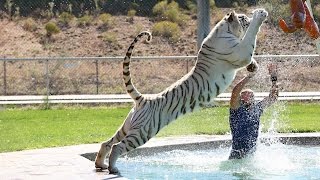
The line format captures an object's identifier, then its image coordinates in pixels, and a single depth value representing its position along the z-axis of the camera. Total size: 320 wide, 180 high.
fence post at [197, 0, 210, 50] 19.70
